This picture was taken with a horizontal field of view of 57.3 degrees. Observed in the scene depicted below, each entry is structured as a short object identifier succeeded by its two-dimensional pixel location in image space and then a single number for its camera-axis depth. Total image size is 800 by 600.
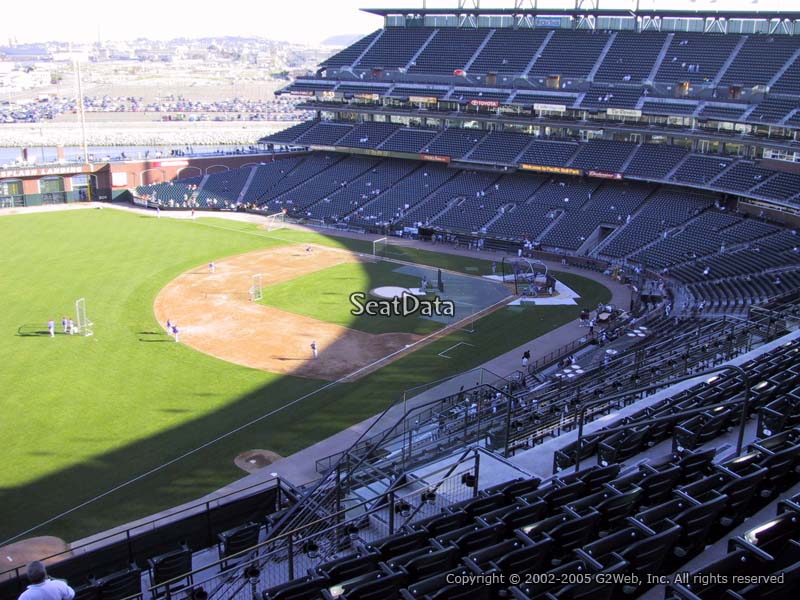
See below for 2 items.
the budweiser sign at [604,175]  65.50
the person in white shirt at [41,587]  9.13
